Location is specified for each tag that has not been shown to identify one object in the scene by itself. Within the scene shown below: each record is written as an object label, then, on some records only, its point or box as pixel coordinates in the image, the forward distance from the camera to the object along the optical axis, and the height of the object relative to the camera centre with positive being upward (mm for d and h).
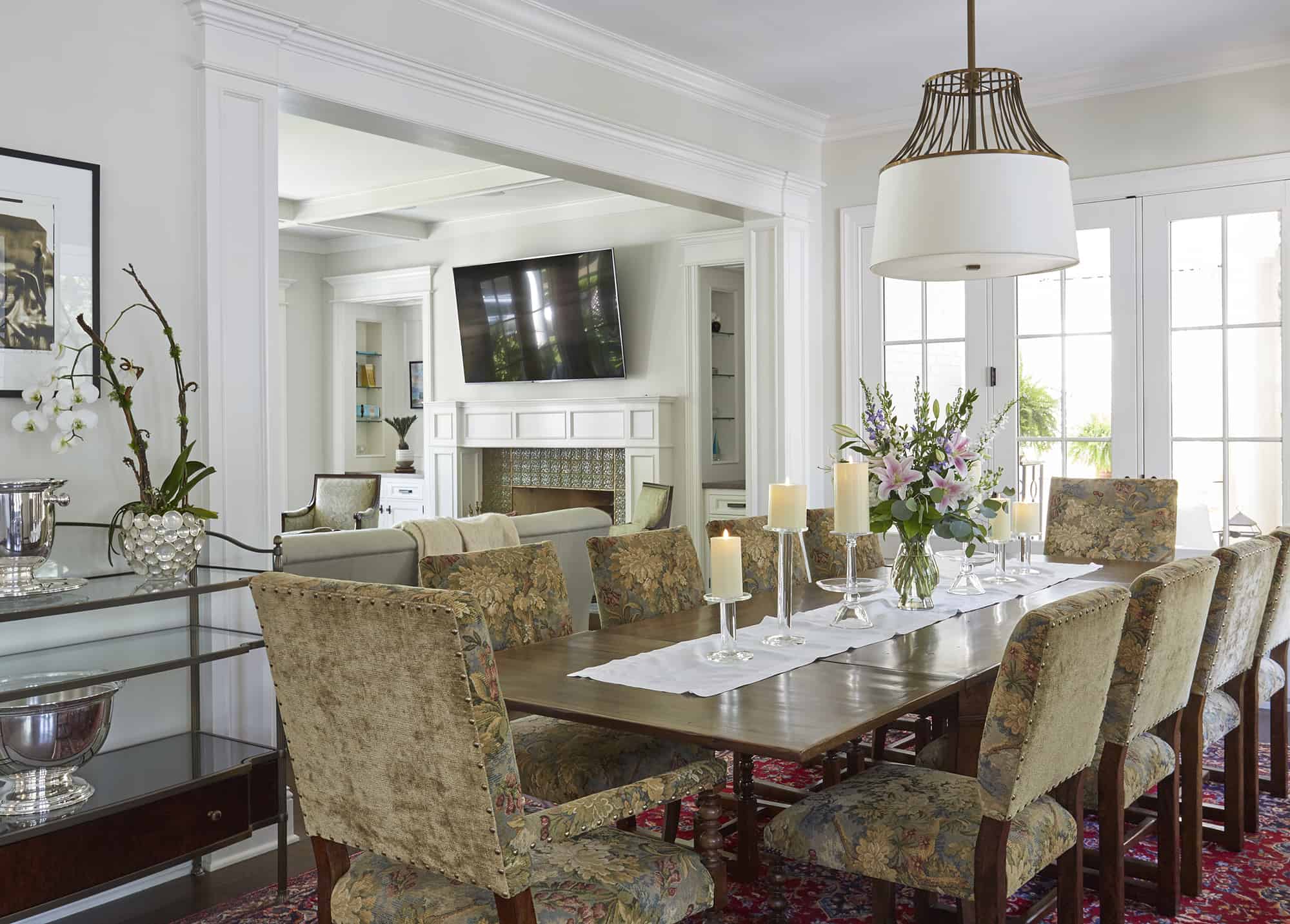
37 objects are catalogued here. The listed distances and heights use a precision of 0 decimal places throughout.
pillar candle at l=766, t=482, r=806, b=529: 2572 -116
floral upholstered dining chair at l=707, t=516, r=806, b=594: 3613 -325
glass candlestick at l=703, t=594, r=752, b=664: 2412 -414
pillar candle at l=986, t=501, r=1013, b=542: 3490 -234
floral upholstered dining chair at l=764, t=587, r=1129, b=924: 1869 -674
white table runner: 2256 -449
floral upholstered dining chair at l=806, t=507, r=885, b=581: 4098 -352
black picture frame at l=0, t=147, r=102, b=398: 2861 +535
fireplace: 7656 -175
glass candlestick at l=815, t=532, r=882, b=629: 2834 -395
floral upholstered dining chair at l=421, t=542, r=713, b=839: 2598 -697
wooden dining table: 1896 -463
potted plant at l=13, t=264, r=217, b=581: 2689 -4
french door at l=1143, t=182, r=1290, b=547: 4801 +432
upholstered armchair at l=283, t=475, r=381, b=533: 7547 -343
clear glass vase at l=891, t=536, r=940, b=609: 3051 -334
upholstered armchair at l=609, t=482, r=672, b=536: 6496 -311
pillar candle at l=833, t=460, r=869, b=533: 2785 -110
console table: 2367 -789
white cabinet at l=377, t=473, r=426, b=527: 8656 -339
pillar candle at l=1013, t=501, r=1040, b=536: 3709 -215
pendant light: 2693 +623
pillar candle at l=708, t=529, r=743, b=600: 2260 -230
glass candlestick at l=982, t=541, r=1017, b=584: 3566 -380
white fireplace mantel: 7230 +157
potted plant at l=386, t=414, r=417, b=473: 9008 +87
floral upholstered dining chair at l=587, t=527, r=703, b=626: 3102 -345
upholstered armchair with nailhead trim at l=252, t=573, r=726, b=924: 1633 -538
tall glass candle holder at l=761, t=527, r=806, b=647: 2582 -338
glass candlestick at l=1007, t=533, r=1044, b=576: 3719 -365
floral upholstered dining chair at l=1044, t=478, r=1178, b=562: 4234 -255
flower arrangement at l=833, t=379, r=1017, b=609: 2922 -66
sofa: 3945 -362
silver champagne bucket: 2439 -163
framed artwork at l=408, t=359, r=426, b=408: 9789 +640
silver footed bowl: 2404 -638
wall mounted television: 7465 +957
